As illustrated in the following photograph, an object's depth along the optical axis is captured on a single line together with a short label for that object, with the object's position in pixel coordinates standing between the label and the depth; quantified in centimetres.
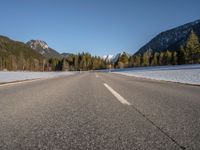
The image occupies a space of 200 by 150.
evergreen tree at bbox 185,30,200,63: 5614
